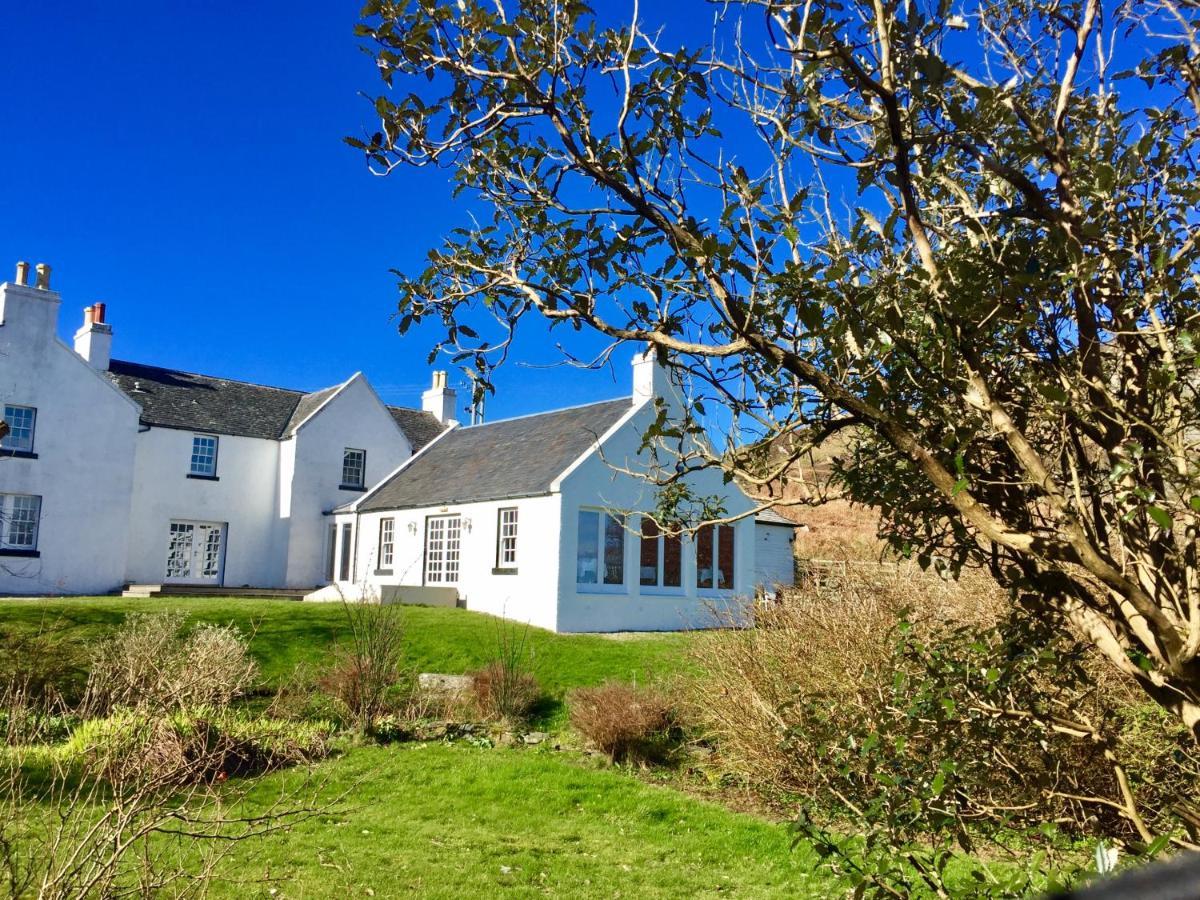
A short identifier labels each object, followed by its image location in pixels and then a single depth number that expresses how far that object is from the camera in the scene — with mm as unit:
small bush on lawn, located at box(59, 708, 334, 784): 9750
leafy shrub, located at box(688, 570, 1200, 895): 3242
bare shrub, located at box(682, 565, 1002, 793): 10070
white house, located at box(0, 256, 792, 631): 24625
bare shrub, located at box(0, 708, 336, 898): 4809
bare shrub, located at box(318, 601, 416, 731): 14297
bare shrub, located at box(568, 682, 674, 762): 13180
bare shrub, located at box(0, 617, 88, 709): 13328
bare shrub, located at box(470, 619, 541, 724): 15055
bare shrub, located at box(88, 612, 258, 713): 9383
